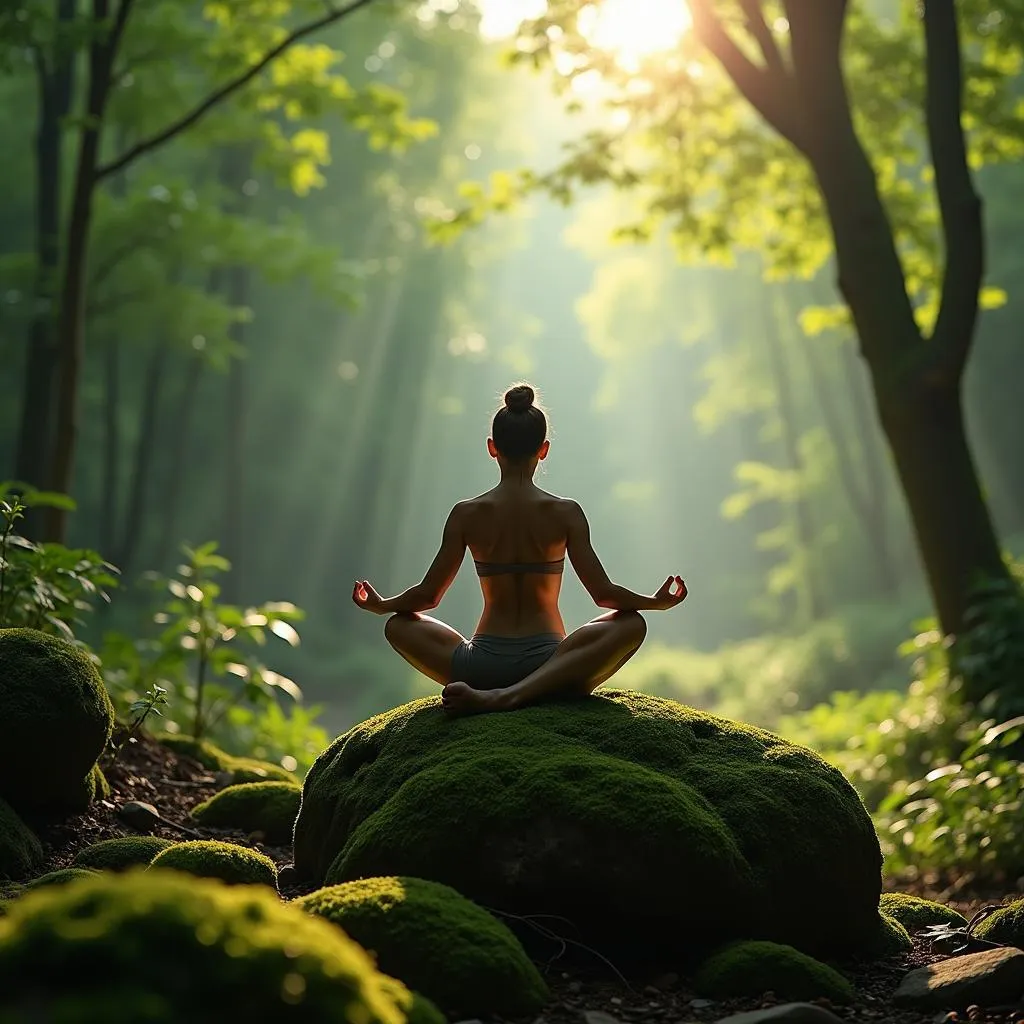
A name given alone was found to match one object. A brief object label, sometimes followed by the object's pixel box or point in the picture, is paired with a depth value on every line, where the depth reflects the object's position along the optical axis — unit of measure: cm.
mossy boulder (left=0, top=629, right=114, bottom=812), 522
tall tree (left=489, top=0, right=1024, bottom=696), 870
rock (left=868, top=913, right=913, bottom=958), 470
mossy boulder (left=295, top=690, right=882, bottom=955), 411
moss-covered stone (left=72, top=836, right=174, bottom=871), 488
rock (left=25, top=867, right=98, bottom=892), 431
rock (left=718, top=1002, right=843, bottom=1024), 342
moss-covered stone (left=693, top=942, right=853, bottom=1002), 396
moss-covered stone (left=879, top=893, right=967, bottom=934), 535
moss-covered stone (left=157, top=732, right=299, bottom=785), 748
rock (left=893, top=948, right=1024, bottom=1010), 399
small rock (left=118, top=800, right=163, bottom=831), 591
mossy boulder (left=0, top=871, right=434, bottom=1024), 194
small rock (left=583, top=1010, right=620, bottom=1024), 361
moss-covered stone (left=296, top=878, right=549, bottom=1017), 351
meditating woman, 498
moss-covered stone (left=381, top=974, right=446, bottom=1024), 276
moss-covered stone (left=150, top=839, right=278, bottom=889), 469
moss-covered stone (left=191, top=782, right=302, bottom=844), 624
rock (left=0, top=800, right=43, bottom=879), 491
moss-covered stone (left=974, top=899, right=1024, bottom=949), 477
